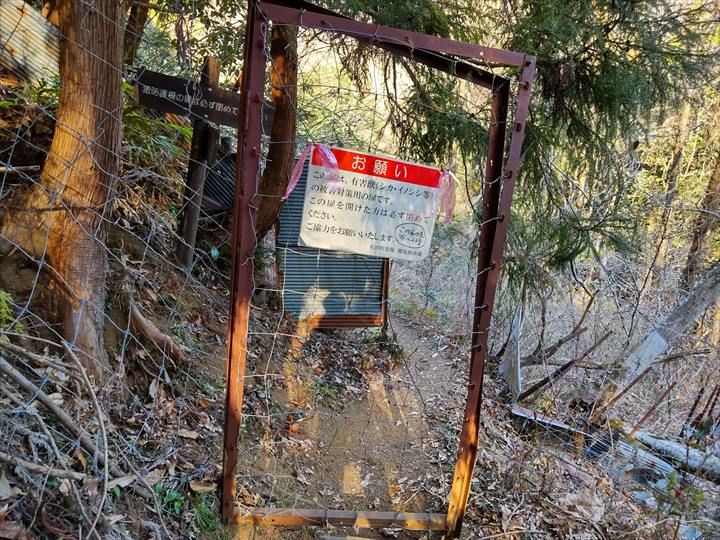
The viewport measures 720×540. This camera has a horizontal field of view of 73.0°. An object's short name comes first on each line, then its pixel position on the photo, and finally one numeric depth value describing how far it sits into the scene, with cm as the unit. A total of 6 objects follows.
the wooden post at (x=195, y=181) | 442
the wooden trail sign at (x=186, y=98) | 325
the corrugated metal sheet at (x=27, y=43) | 366
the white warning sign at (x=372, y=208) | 271
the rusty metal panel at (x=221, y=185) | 510
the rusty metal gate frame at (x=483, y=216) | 238
